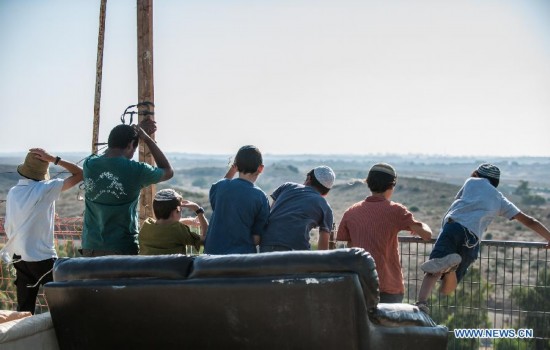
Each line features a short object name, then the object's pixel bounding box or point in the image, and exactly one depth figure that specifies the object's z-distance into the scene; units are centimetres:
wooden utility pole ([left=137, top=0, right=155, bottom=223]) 723
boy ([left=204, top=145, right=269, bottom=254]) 589
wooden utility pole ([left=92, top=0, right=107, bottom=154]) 769
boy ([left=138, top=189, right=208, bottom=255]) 603
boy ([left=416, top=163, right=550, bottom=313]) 668
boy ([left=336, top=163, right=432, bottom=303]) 623
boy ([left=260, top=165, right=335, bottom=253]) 595
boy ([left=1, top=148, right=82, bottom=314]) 641
